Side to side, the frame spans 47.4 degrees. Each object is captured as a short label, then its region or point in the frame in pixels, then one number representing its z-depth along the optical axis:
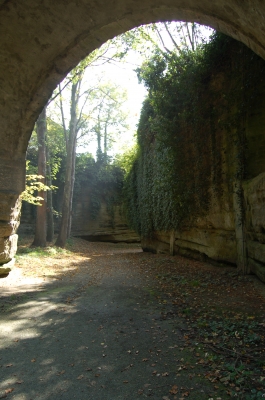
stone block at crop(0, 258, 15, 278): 6.73
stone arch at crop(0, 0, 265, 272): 5.20
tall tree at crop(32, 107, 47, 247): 16.06
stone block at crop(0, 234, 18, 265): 6.26
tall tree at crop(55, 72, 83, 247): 18.45
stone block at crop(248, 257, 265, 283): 6.73
